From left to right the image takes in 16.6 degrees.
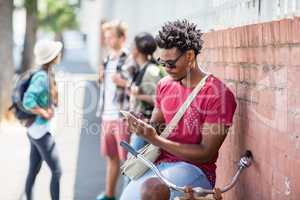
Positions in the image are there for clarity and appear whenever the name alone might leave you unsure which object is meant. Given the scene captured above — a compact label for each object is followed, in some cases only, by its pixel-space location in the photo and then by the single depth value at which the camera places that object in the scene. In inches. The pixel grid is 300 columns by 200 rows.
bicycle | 202.9
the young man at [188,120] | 224.2
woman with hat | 359.2
